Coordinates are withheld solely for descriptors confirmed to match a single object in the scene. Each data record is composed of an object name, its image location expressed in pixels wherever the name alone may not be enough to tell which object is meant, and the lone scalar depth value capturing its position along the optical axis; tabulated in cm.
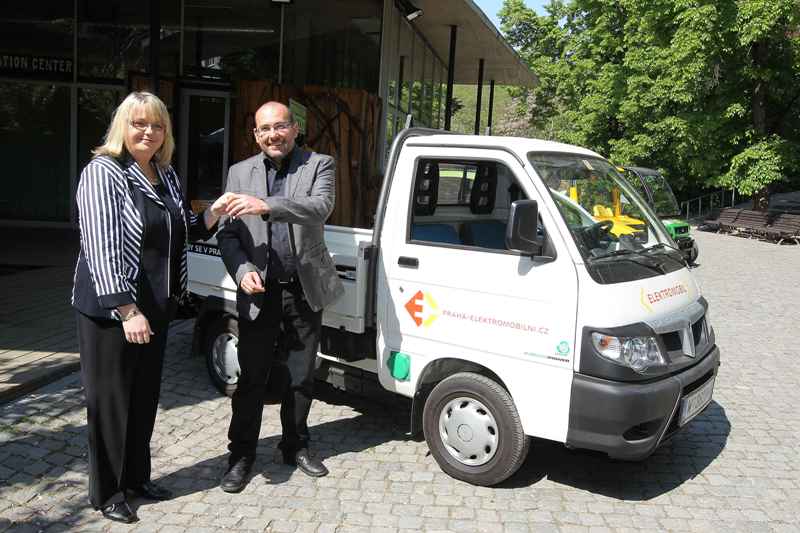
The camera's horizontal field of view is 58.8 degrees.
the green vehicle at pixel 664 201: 1359
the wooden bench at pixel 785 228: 2108
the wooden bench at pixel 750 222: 2238
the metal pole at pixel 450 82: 1411
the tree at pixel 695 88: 2159
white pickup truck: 379
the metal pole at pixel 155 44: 927
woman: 336
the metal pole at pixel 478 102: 1844
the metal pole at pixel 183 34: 1323
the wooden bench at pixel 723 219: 2381
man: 391
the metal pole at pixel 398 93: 1486
